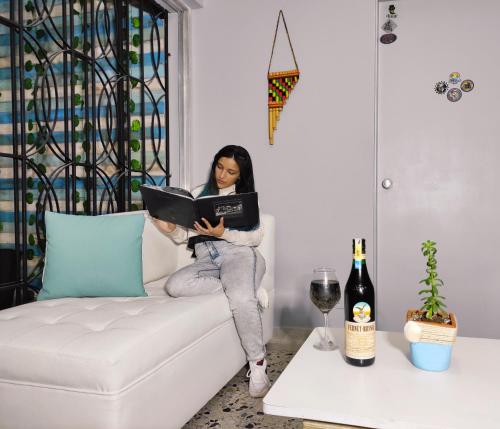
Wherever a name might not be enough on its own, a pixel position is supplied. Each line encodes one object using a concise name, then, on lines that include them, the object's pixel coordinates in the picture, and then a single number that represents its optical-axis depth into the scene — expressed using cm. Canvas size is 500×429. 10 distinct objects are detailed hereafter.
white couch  133
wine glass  145
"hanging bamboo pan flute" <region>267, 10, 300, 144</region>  312
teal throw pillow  194
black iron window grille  202
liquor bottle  128
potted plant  127
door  294
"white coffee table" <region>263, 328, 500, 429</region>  103
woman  208
